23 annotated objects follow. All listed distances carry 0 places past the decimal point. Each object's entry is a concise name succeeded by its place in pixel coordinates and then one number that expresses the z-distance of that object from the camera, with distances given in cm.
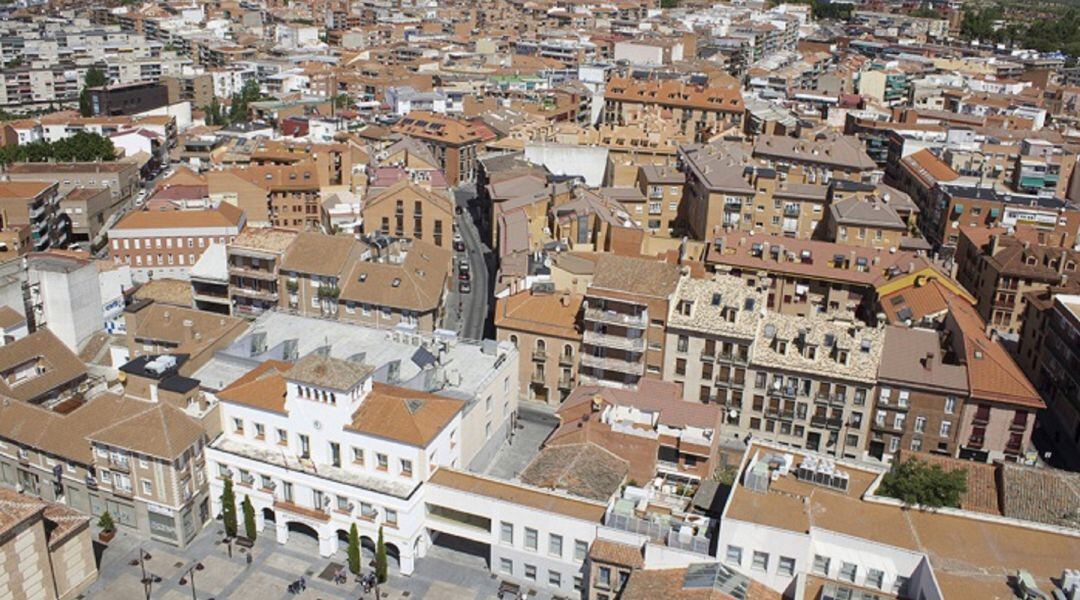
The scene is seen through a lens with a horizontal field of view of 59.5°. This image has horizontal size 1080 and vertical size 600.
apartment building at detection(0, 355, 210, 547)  7831
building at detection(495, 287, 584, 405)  10106
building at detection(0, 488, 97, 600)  6681
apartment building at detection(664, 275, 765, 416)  9431
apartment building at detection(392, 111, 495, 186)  18825
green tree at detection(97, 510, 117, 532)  8019
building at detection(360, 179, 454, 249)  13088
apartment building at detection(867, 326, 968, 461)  8969
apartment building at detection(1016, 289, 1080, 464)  9969
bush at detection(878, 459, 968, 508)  6894
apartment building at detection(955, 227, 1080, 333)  11762
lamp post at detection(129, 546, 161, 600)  7452
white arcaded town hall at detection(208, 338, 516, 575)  7569
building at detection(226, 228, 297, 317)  11262
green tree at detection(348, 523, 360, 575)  7544
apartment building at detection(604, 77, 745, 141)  19750
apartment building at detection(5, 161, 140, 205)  16725
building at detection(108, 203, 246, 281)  13125
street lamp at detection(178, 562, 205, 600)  7556
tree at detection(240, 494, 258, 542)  7906
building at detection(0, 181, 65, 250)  13962
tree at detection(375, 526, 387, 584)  7431
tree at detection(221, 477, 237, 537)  7919
